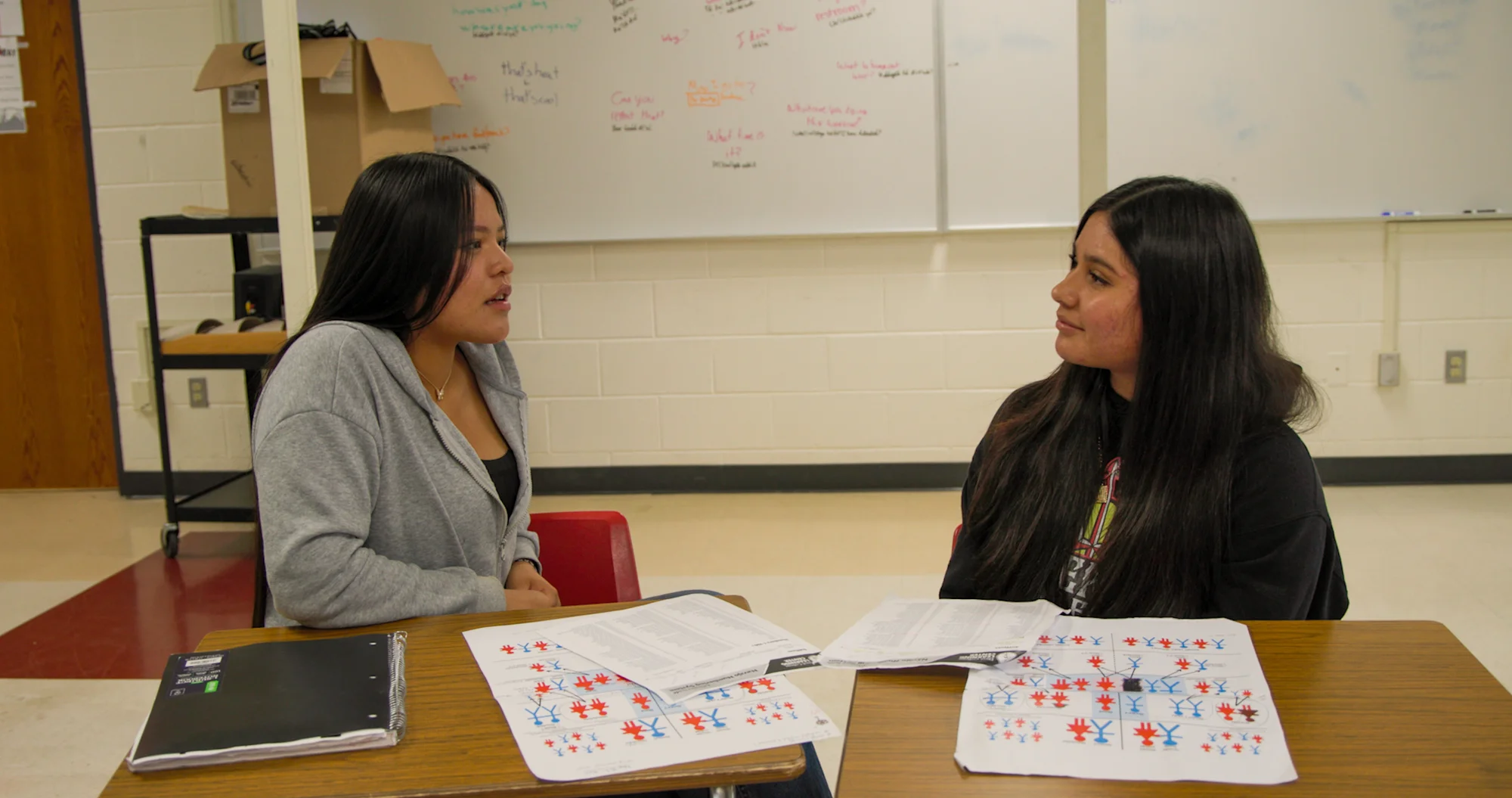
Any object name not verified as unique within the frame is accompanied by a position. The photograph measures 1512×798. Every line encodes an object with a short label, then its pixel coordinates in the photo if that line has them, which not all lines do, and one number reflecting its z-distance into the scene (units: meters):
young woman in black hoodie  1.46
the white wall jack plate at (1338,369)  4.21
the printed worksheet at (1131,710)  1.04
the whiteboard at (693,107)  4.12
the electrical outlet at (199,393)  4.53
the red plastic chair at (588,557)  2.02
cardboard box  3.49
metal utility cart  3.58
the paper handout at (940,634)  1.24
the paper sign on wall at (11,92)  4.52
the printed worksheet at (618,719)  1.07
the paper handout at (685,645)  1.21
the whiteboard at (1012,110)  4.04
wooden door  4.53
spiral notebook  1.09
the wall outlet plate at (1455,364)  4.16
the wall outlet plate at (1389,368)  4.17
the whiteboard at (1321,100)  3.96
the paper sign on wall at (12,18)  4.48
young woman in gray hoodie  1.47
